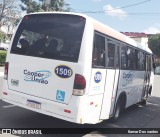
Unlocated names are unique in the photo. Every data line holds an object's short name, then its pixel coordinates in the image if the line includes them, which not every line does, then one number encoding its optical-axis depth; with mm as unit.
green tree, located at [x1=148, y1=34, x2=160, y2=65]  76312
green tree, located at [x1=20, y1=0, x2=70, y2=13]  44438
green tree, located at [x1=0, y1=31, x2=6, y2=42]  33972
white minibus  6512
